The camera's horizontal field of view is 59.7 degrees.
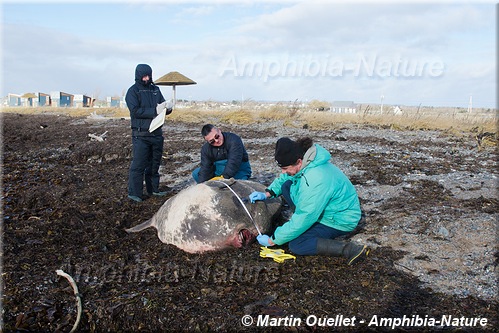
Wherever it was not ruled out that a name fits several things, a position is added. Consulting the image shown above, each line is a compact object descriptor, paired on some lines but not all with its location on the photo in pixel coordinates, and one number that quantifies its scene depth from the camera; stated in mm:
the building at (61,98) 57447
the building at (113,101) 53731
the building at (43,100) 59606
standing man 6289
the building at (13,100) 62347
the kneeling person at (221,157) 5598
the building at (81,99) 57959
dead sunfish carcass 4496
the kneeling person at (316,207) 4113
